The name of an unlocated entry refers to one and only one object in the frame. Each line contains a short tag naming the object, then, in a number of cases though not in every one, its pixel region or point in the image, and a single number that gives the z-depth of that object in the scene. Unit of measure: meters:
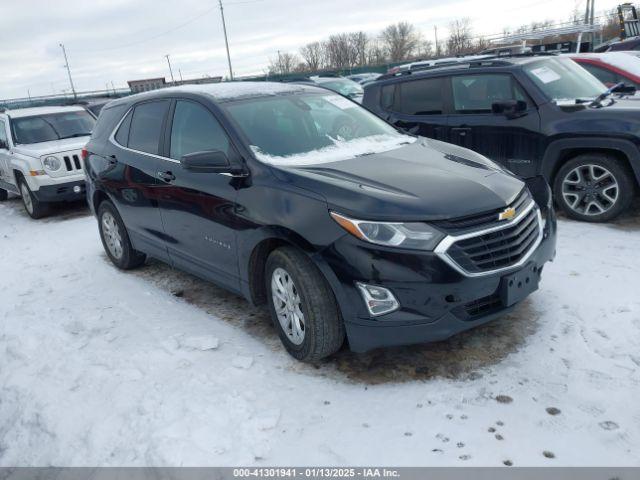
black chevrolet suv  3.02
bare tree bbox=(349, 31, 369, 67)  90.12
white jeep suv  8.63
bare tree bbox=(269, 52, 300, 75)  80.01
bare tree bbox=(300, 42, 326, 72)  89.56
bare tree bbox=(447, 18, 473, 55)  59.82
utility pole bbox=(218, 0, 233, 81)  46.58
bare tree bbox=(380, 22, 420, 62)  85.75
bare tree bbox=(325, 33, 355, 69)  89.62
